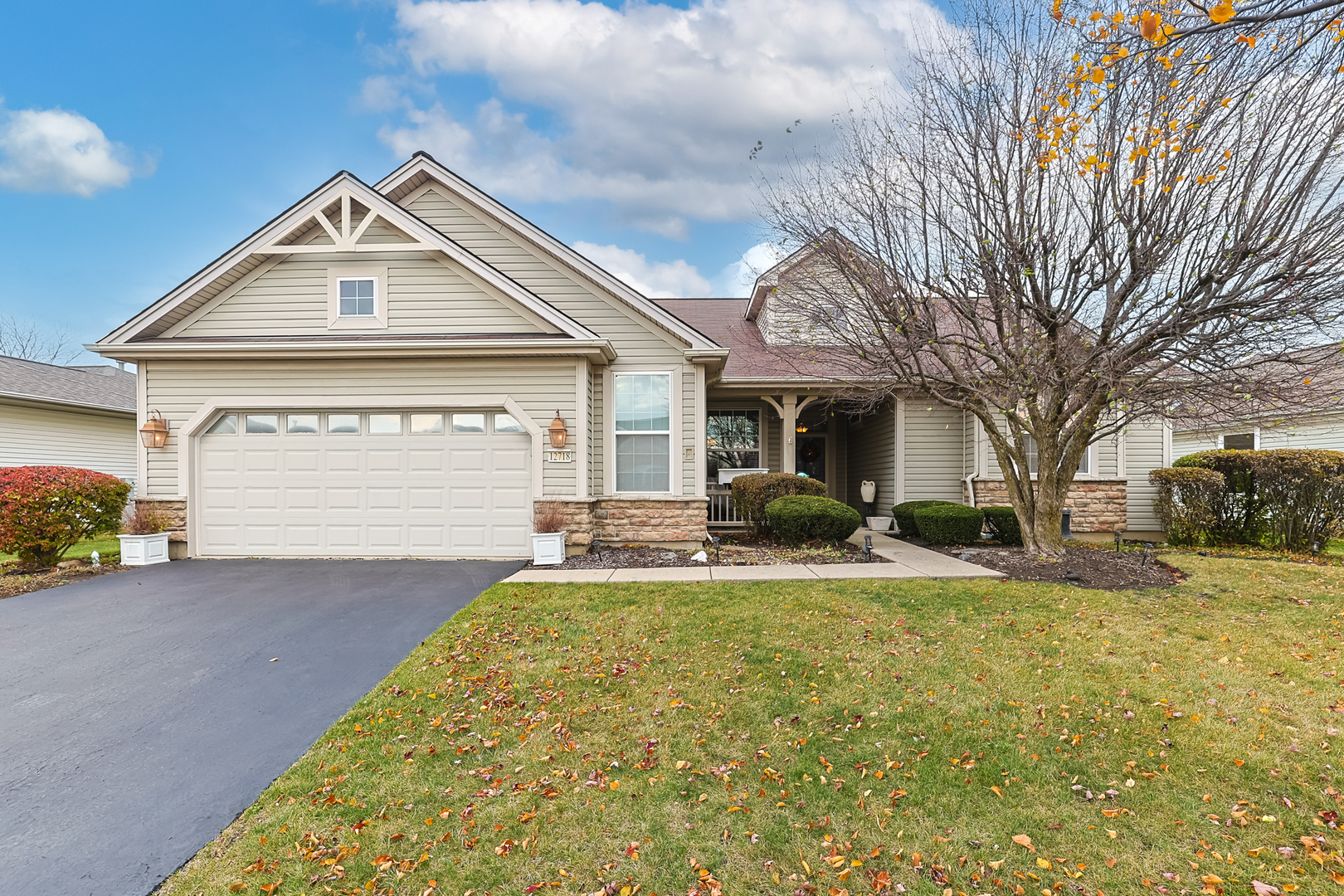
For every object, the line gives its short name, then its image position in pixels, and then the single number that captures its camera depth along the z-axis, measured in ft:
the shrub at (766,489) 34.35
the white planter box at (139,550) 27.40
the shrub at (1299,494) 29.84
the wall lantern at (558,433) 28.35
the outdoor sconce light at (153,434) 28.37
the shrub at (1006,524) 33.71
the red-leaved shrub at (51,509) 25.14
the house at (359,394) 28.68
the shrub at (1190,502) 32.86
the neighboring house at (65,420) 43.55
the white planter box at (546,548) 27.22
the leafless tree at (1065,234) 20.17
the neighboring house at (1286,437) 42.63
